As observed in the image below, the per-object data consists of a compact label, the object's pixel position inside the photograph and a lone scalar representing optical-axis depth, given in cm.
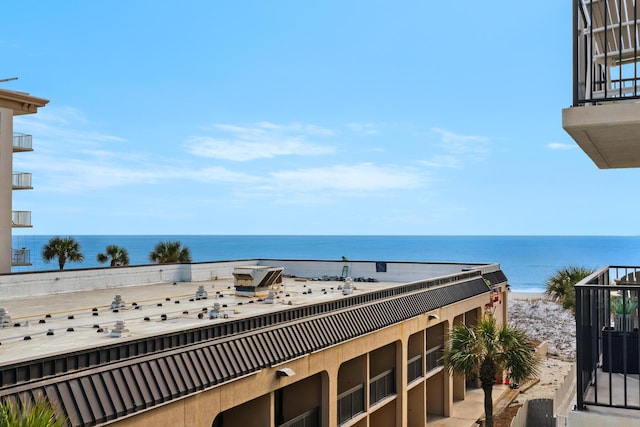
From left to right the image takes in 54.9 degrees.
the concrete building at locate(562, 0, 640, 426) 678
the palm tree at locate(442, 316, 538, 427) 2508
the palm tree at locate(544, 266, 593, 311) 4174
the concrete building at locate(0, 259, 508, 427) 1222
